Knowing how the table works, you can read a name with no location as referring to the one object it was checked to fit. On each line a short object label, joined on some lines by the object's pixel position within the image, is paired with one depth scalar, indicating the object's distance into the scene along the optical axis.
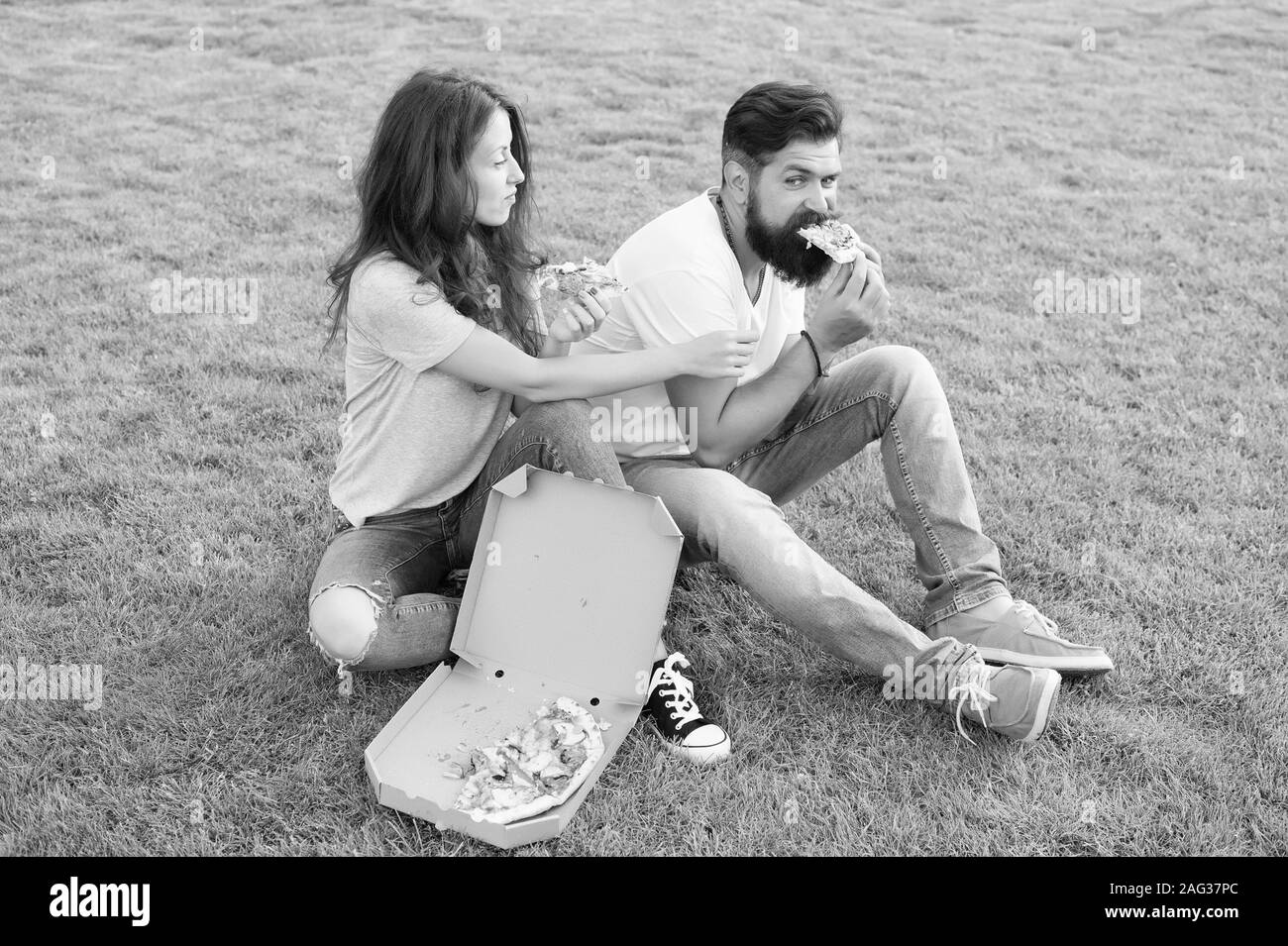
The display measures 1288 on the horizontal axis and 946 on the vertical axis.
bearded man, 3.18
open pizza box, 3.15
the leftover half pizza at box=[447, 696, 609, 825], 2.84
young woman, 3.17
